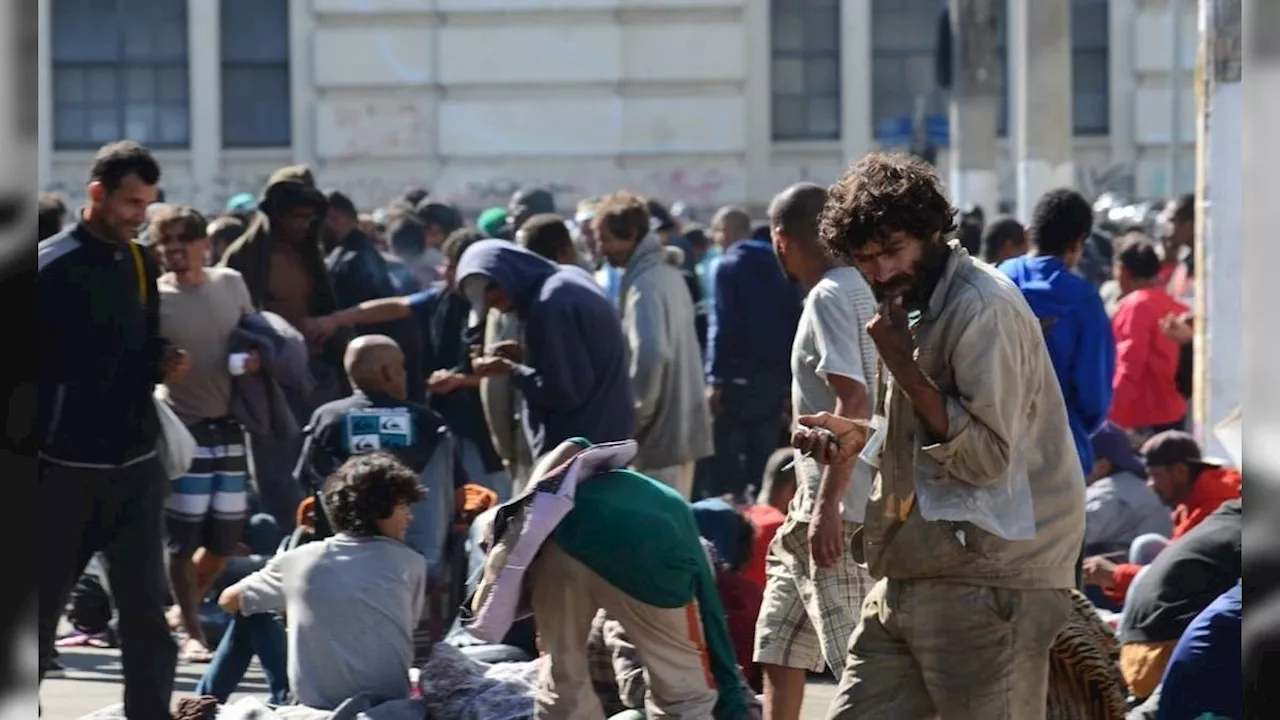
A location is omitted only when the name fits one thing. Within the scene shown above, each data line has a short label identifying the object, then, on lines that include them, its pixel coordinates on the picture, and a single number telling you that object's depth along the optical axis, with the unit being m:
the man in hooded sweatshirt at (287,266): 19.66
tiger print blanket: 10.91
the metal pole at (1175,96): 42.59
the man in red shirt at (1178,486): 17.55
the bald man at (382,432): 16.28
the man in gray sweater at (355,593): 14.21
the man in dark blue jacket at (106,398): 13.20
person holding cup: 17.97
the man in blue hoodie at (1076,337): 14.87
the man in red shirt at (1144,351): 22.34
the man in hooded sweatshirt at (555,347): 16.62
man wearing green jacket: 13.09
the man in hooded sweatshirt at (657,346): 18.59
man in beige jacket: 9.52
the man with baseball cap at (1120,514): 19.23
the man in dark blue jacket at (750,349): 22.36
